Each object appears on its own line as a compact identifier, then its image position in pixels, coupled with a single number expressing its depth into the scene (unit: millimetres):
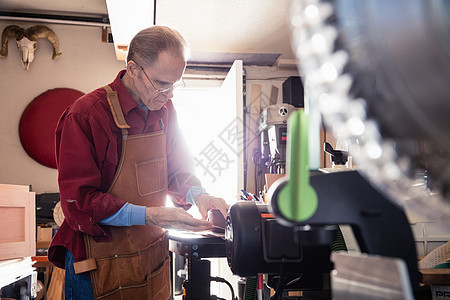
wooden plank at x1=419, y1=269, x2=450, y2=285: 925
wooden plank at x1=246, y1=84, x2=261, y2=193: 4527
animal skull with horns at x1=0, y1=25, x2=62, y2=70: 4195
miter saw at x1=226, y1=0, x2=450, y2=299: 286
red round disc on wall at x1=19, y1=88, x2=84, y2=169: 4258
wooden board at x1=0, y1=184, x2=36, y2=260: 1962
